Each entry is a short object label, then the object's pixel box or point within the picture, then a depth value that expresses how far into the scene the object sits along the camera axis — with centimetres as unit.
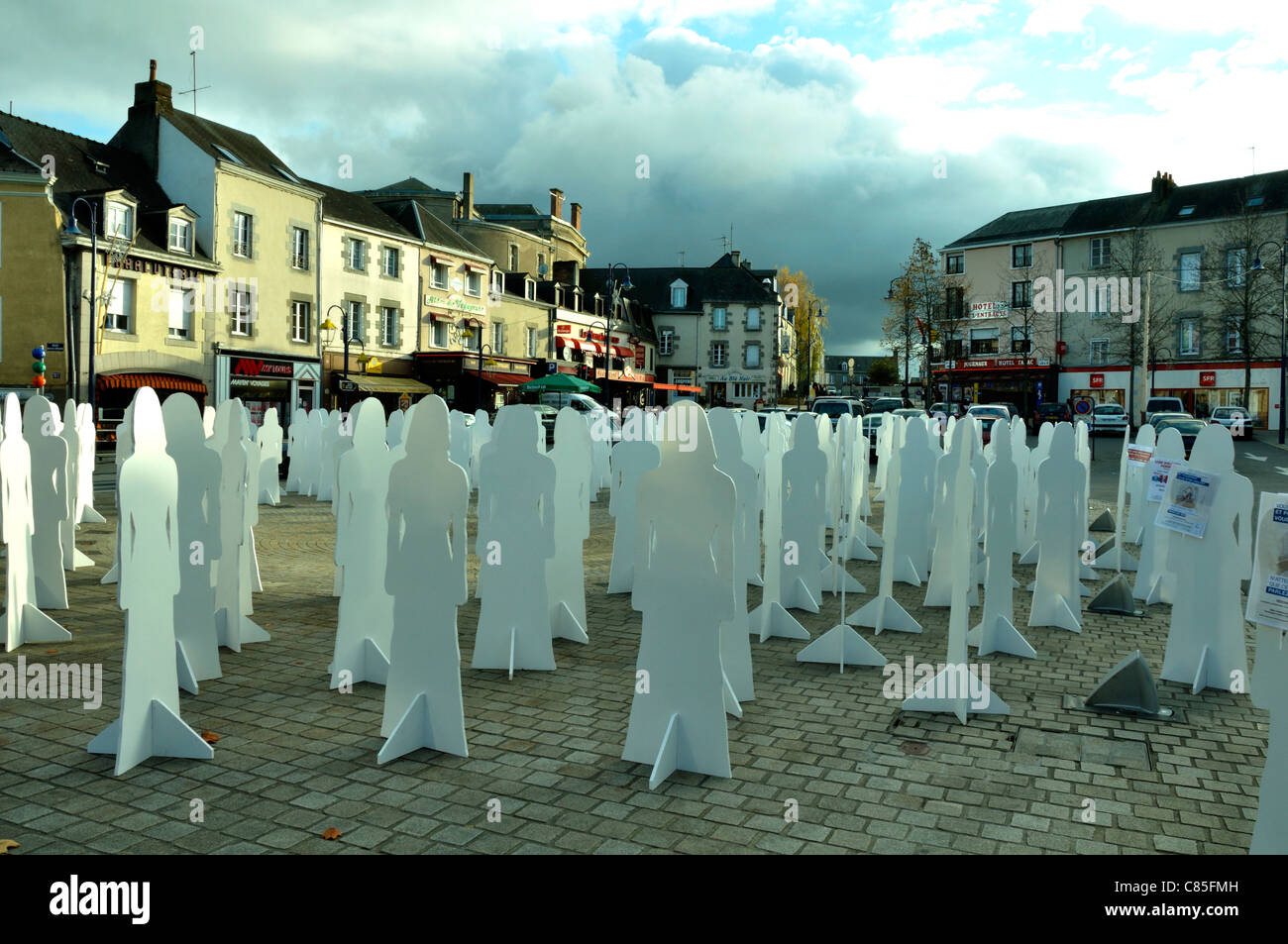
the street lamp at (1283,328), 3465
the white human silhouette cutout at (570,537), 757
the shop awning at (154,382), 2675
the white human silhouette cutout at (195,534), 616
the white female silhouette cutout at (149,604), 464
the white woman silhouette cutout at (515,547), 654
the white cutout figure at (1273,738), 353
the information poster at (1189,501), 648
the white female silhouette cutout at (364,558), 630
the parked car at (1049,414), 4043
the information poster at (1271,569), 349
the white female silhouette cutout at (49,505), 804
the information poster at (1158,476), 889
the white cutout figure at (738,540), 592
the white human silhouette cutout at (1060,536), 803
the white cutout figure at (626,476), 900
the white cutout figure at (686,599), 467
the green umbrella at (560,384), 3094
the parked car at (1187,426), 2810
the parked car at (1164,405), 3845
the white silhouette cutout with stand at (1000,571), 726
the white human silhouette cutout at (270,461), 1595
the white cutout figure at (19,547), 689
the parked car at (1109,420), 3838
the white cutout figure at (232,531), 696
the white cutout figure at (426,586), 498
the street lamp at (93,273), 2306
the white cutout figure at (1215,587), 641
